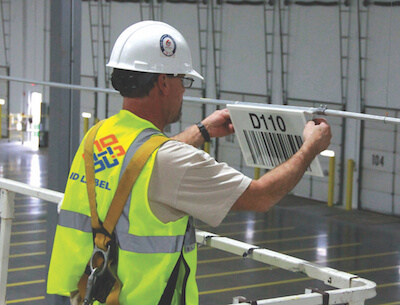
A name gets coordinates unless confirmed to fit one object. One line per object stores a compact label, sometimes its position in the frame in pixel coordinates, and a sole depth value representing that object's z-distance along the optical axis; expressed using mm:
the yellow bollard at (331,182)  22000
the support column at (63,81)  5230
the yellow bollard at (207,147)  25656
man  2645
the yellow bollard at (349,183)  21625
